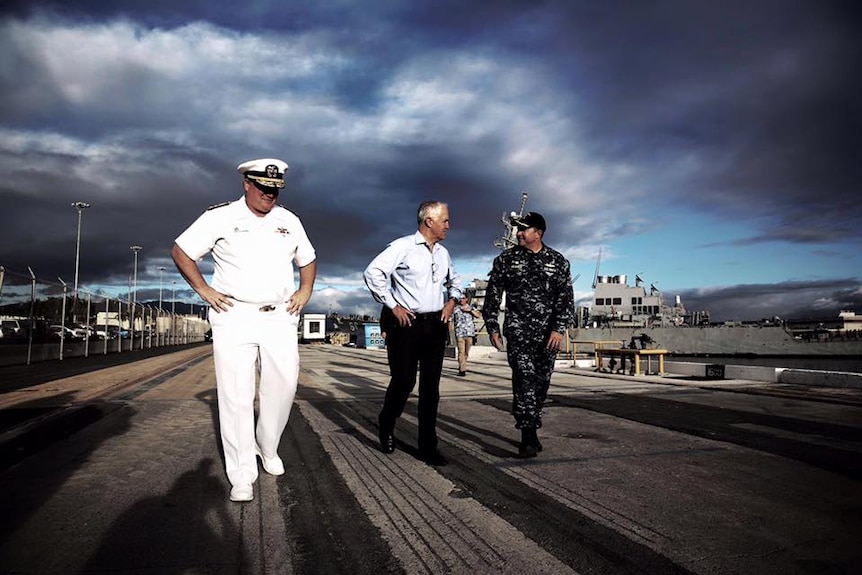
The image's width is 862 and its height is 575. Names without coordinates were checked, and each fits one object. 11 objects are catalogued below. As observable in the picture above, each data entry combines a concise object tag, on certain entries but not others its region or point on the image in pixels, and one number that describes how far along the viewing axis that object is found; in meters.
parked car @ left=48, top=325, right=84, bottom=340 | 17.81
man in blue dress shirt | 4.07
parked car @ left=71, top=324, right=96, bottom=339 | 20.04
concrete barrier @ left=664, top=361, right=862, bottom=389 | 9.25
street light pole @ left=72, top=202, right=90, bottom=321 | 45.38
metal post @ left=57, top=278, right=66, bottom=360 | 18.32
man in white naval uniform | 3.17
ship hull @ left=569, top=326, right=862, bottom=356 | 57.97
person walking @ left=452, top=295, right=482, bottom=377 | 13.27
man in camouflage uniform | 4.30
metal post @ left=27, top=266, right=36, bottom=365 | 15.51
